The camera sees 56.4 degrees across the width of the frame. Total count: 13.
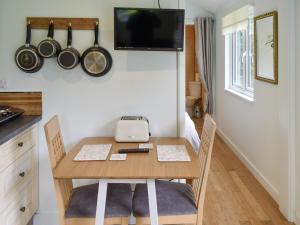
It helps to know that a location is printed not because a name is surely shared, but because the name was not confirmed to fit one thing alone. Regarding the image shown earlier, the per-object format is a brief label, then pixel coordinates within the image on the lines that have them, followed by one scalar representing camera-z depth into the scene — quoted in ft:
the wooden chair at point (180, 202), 5.26
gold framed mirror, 8.44
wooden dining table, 4.83
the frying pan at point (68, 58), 6.54
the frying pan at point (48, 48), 6.51
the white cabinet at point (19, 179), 5.52
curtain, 17.23
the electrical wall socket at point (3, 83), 6.89
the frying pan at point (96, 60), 6.62
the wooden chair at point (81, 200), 5.23
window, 11.98
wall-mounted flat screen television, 6.26
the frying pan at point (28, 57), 6.56
